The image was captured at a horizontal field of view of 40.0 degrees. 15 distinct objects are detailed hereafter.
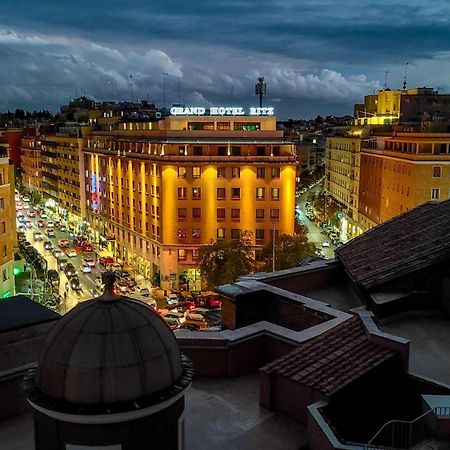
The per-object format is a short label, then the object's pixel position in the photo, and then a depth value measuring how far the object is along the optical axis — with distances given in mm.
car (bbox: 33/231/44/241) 120669
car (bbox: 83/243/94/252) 108381
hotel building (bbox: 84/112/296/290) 81125
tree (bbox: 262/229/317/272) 62594
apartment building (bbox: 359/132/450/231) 76438
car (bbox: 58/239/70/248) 110938
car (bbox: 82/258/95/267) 93725
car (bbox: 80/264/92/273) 90375
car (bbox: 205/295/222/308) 68394
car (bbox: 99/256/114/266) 96012
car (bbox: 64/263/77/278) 86125
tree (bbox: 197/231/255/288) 64562
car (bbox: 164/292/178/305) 73188
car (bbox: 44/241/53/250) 109625
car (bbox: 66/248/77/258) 104094
